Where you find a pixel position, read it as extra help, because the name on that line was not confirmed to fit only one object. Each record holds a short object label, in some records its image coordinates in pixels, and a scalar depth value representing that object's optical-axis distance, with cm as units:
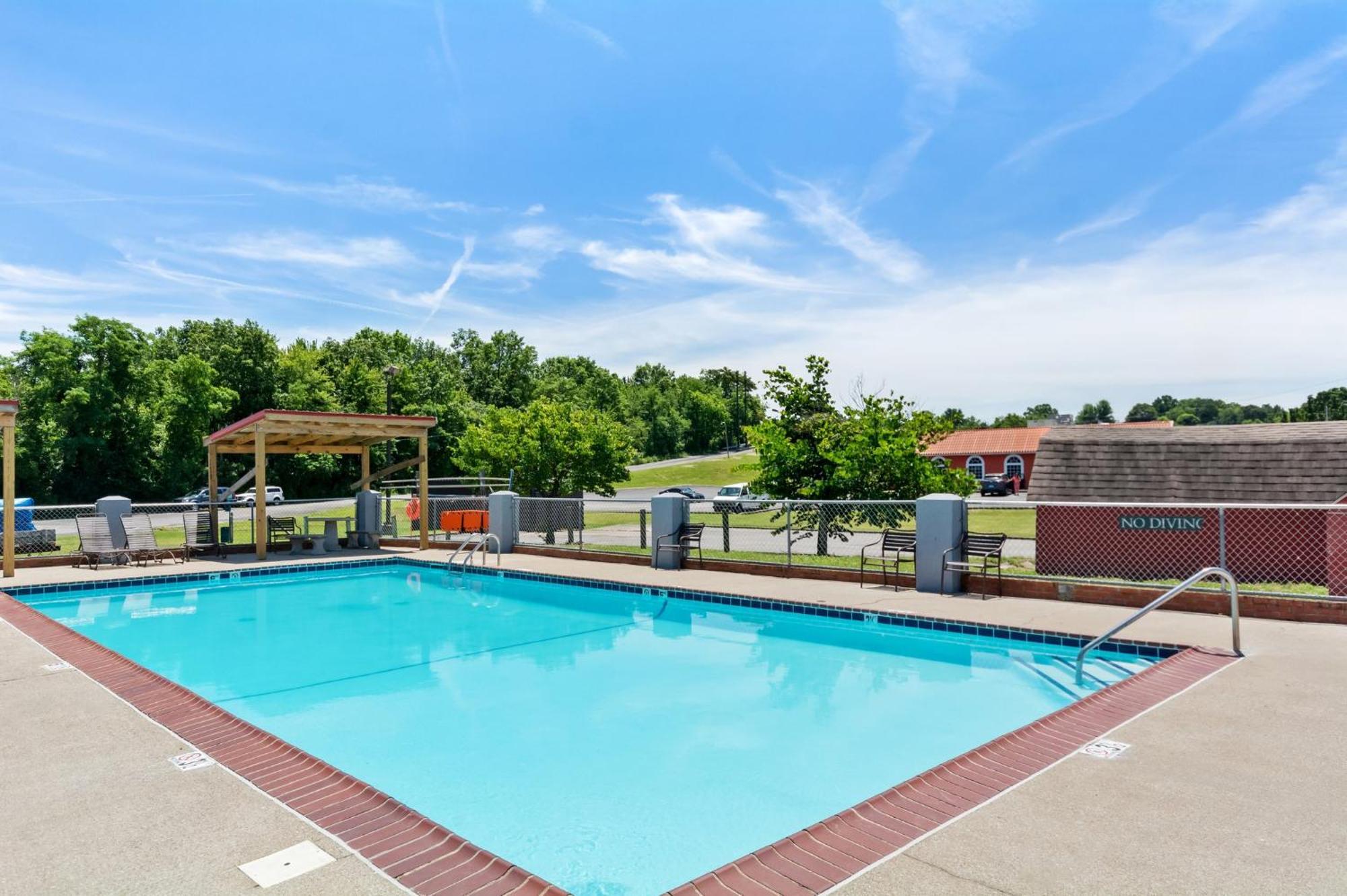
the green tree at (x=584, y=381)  7256
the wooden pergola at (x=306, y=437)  1609
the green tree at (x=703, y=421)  9206
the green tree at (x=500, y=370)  6794
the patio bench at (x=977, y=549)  997
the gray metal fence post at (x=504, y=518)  1678
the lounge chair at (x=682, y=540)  1334
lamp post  1994
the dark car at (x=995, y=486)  4462
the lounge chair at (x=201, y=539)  1634
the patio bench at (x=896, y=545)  1073
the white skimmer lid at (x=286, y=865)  291
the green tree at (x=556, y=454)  2428
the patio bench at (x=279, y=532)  1825
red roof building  4928
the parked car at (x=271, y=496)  3919
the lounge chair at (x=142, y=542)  1498
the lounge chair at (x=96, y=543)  1431
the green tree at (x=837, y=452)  1539
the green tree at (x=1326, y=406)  8538
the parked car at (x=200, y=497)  3776
